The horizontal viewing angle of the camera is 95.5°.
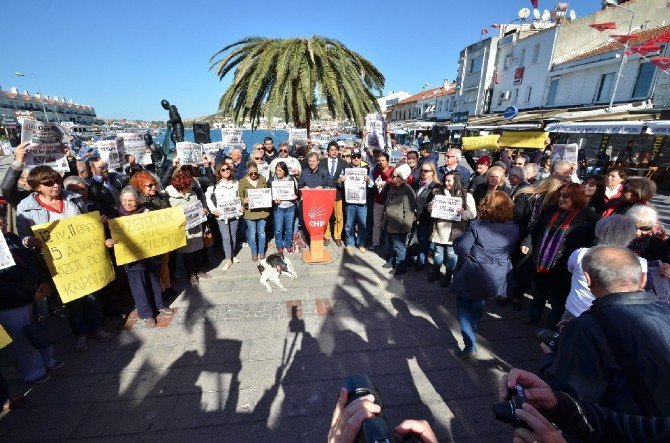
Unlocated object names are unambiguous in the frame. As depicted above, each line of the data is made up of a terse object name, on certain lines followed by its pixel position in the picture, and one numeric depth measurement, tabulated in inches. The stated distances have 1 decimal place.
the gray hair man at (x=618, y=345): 53.6
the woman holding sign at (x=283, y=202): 219.3
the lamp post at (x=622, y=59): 616.1
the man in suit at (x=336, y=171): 251.4
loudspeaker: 379.0
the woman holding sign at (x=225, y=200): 202.7
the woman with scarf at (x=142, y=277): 146.9
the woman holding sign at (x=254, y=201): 209.2
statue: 351.9
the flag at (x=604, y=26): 640.5
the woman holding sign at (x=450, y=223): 177.6
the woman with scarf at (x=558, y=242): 132.4
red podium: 218.1
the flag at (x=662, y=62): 461.7
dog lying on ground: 187.8
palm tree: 296.2
